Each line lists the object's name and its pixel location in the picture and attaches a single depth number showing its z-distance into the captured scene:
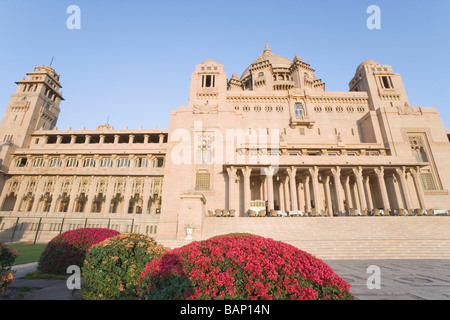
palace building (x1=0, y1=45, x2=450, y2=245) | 27.22
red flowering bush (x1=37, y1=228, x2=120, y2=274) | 7.71
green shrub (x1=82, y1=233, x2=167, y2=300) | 5.33
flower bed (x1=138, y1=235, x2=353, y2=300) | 3.44
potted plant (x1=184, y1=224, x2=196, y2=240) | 15.89
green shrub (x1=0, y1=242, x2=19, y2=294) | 4.85
